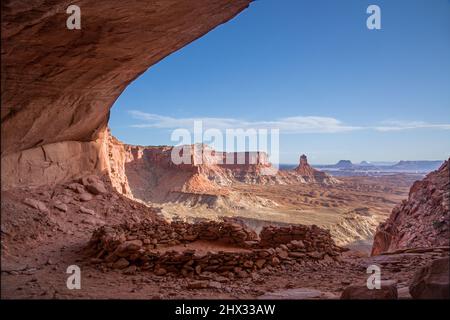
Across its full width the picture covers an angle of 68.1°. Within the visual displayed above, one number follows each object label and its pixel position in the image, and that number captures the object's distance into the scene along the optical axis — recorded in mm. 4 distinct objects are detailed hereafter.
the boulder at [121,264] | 5906
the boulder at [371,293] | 3465
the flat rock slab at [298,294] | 4371
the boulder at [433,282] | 3195
